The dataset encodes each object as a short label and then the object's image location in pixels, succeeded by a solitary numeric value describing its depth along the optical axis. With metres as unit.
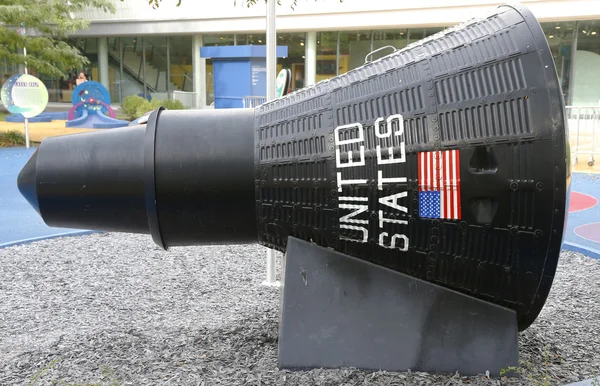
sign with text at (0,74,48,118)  12.98
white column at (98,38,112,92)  28.98
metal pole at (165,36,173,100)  28.11
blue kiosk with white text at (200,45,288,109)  19.21
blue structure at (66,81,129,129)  18.54
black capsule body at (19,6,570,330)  2.52
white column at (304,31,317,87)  24.09
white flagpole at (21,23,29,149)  13.25
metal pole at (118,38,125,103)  29.07
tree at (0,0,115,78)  12.54
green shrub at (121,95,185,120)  20.28
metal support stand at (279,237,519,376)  2.79
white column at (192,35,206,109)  27.11
